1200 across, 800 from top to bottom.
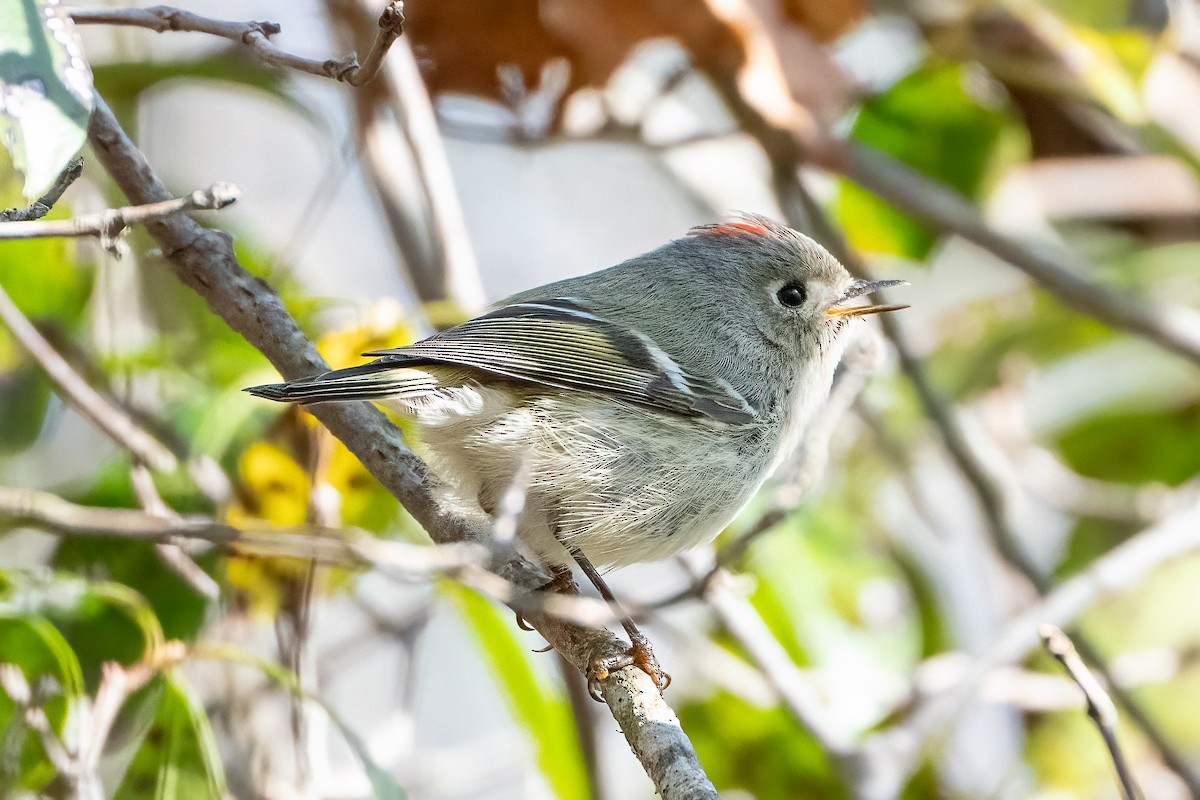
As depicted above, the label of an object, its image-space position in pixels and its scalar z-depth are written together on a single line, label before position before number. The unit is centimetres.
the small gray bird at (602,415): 301
